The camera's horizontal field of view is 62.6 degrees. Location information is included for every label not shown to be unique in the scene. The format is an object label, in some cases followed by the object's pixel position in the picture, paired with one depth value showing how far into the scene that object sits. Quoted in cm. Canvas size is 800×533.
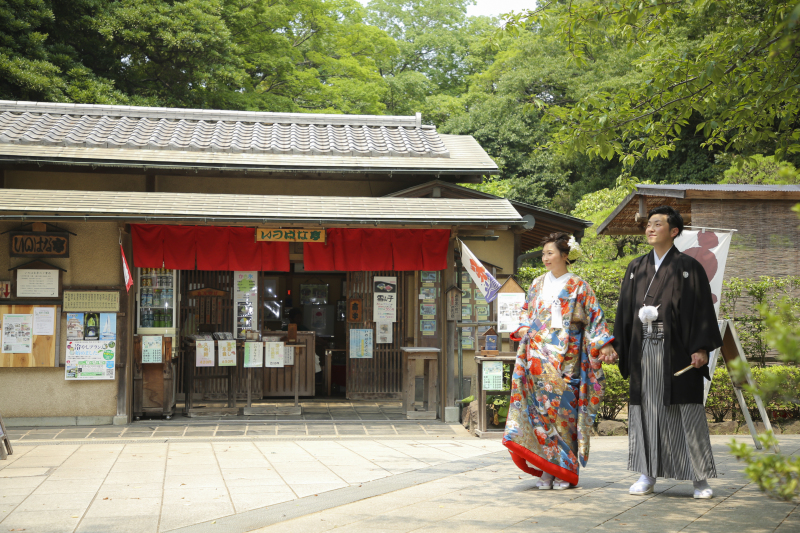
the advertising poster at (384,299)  1128
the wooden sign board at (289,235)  893
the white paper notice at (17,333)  864
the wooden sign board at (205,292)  1067
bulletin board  867
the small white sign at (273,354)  966
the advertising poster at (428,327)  1073
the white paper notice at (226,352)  960
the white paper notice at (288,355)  1037
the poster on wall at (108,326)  885
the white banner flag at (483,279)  872
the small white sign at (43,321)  872
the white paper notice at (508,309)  899
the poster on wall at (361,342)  1128
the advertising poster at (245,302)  1058
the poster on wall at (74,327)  878
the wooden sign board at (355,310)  1136
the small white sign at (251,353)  955
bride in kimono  534
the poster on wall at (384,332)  1140
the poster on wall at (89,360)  877
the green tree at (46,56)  1714
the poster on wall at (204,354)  953
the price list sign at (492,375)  819
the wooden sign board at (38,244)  866
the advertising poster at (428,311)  1062
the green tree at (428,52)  2712
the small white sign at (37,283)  870
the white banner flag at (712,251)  699
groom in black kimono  496
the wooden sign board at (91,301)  879
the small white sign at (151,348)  912
